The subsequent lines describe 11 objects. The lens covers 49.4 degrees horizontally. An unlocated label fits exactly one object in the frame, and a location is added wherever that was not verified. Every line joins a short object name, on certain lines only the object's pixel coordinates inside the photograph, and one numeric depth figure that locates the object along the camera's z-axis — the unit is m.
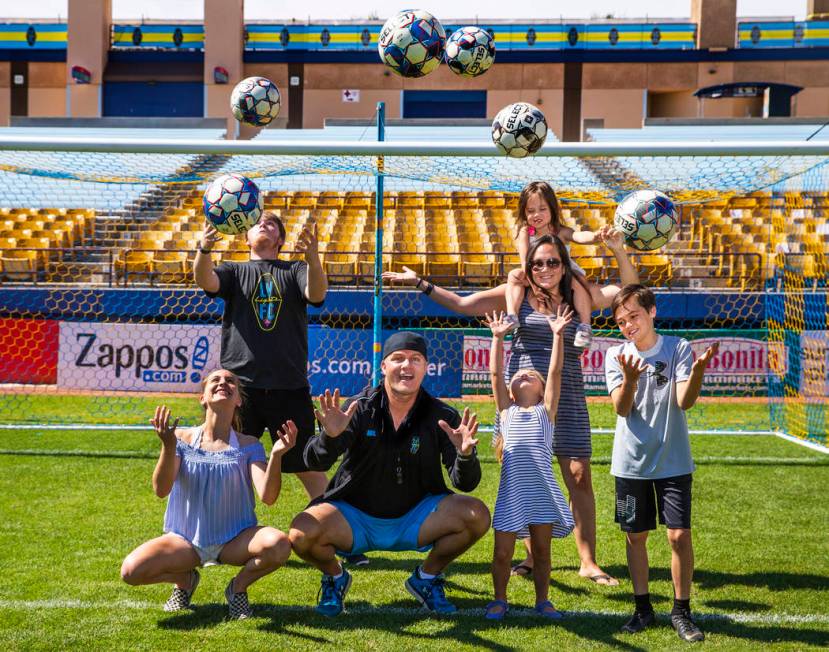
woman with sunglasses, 4.77
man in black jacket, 4.22
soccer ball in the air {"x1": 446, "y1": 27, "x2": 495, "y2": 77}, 6.12
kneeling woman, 4.08
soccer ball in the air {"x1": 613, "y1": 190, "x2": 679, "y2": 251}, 5.38
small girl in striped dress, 4.20
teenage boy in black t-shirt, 5.19
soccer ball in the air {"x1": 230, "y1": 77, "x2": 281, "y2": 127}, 6.66
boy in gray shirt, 4.04
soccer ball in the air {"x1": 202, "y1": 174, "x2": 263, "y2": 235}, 5.25
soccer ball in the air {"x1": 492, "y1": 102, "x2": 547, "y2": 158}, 5.59
